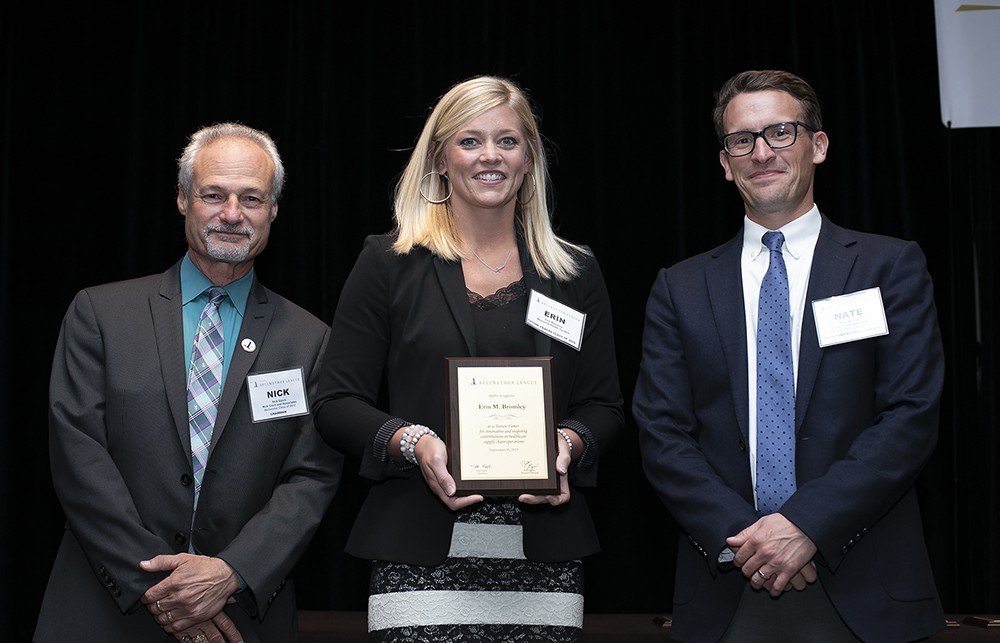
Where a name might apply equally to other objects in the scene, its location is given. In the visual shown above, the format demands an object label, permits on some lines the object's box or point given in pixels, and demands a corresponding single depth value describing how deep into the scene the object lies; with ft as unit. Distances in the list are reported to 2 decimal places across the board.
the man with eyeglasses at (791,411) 7.99
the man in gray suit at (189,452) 8.84
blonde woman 8.20
